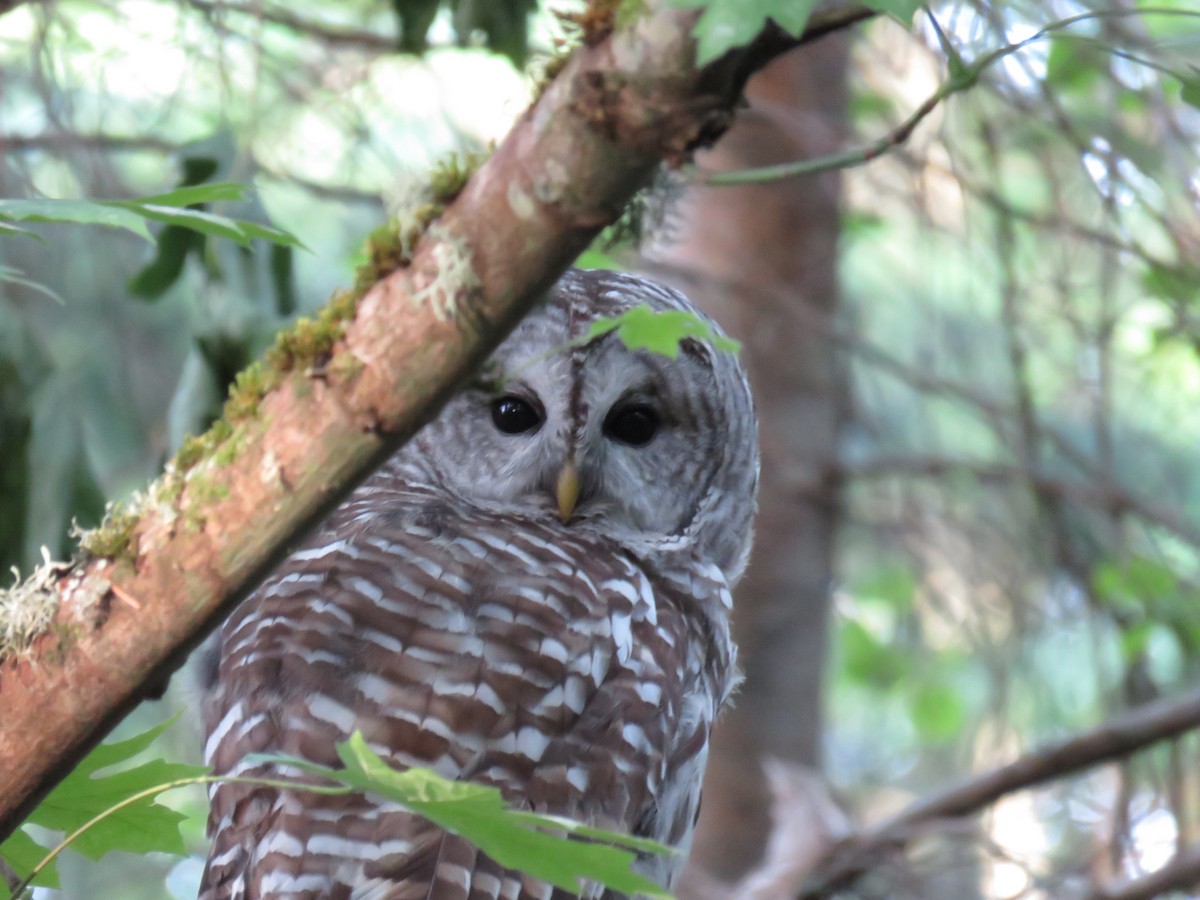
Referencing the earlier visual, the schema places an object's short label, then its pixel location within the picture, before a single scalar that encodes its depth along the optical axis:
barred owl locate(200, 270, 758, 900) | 5.53
